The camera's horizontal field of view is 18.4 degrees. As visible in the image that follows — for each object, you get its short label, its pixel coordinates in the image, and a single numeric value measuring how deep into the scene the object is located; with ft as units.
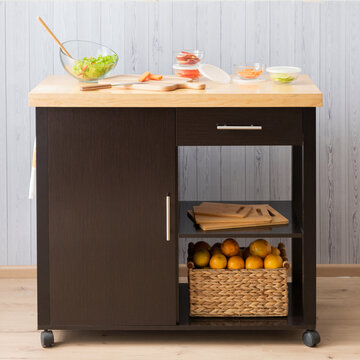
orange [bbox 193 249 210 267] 13.54
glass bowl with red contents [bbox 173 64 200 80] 14.18
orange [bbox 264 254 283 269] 13.40
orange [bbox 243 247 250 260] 13.83
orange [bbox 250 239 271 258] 13.63
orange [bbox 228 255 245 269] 13.42
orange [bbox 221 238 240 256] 13.62
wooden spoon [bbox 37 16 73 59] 13.52
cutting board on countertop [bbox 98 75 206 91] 12.85
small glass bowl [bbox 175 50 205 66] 14.21
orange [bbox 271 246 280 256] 13.91
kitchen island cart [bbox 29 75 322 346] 12.66
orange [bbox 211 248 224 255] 13.65
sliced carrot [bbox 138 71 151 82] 13.76
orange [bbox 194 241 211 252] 13.82
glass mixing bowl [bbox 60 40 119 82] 13.48
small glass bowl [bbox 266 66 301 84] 13.67
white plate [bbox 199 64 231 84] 13.74
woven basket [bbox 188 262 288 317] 13.33
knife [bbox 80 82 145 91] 12.83
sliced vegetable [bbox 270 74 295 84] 13.67
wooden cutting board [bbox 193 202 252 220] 13.62
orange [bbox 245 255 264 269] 13.43
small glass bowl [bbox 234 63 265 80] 13.96
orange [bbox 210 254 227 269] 13.43
